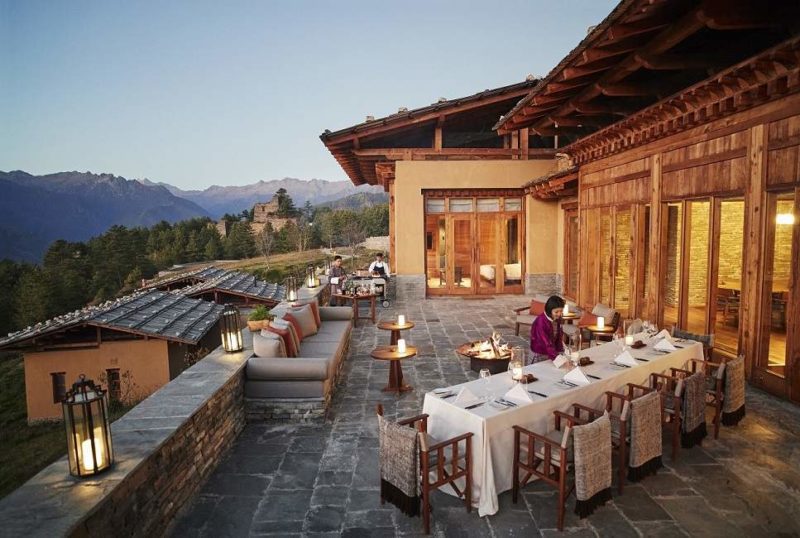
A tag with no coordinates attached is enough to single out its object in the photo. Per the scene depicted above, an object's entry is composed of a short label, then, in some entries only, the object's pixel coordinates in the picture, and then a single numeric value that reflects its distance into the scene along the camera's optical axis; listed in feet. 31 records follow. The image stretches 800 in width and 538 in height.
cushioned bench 18.69
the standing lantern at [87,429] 9.39
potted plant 23.12
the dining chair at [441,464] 11.27
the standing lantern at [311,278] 39.74
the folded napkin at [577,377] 14.62
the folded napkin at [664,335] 19.24
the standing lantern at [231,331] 20.03
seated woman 20.83
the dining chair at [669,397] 14.42
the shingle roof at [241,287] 58.99
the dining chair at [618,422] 12.57
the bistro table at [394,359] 20.26
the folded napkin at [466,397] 13.03
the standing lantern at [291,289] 33.09
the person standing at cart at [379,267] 47.09
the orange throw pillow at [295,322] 24.55
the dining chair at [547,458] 11.23
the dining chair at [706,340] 20.39
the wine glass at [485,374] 15.01
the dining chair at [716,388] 15.97
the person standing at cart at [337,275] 42.16
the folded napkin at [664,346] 18.22
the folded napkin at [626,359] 16.57
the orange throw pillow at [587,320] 27.73
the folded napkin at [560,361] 16.20
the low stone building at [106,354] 43.86
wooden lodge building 18.74
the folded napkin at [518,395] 13.06
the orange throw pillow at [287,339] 20.72
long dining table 11.95
